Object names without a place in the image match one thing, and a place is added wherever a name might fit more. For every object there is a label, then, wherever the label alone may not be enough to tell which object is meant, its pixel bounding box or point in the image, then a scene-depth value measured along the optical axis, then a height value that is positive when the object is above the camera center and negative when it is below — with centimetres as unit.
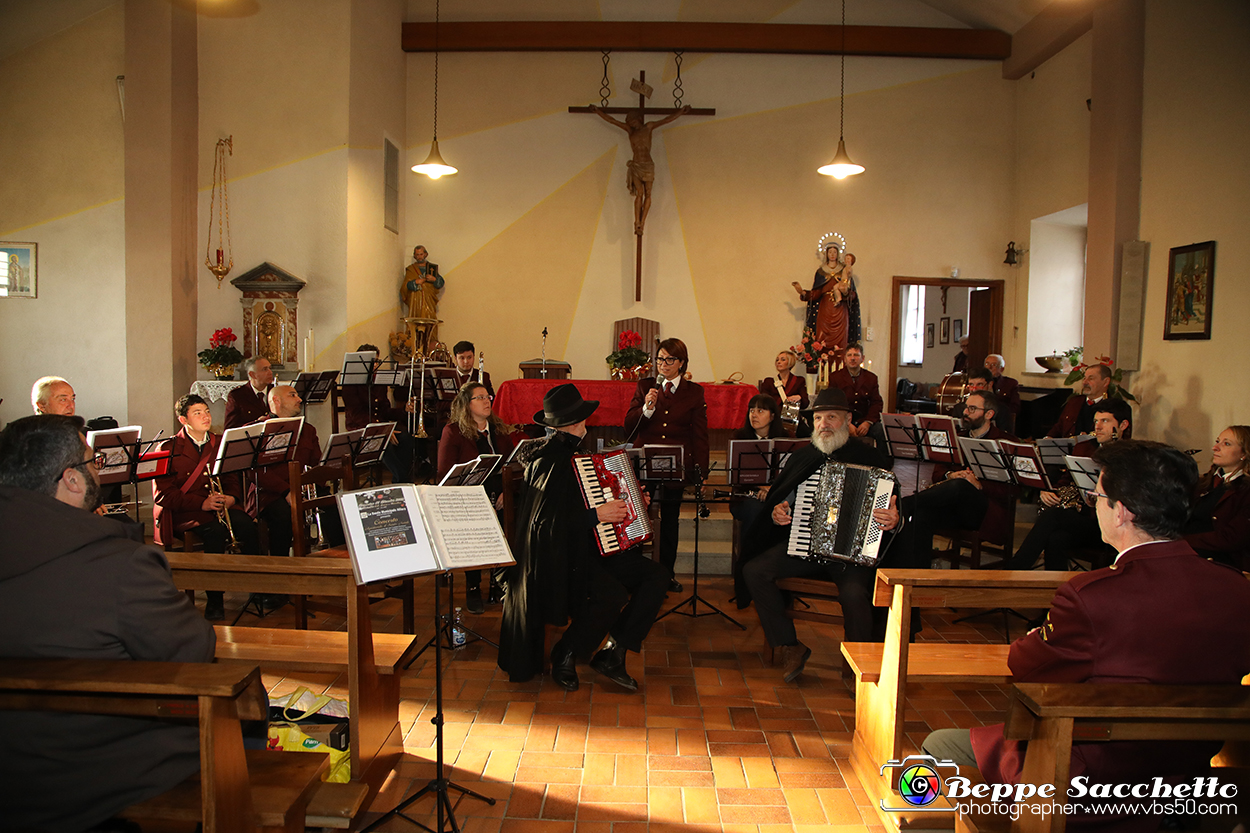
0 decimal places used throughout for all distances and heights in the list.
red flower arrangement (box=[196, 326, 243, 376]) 861 -5
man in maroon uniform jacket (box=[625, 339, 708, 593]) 574 -36
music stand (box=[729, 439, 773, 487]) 473 -59
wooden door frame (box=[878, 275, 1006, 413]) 1105 +93
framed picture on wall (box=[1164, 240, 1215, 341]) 678 +73
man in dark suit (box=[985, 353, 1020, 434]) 867 -16
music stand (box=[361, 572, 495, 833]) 251 -144
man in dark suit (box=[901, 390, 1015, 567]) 523 -90
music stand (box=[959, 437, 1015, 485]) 495 -57
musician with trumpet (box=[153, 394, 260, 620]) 475 -90
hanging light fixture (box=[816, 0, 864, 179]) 875 +220
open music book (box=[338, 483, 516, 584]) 241 -56
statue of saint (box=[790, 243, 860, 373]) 1069 +87
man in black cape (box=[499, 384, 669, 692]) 386 -110
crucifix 1064 +293
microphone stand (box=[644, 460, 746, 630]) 467 -151
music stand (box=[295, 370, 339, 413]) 766 -32
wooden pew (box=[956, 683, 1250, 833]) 190 -82
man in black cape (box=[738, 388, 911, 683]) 399 -103
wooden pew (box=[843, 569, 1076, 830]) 277 -105
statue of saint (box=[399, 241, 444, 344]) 1064 +91
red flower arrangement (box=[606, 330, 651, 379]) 885 -2
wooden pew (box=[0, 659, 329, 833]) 187 -86
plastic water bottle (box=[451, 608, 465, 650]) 439 -154
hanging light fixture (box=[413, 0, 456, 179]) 898 +214
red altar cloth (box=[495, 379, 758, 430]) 838 -44
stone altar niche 917 +46
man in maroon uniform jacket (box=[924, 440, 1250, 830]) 200 -62
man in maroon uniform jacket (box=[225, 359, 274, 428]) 654 -38
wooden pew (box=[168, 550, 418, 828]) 269 -110
